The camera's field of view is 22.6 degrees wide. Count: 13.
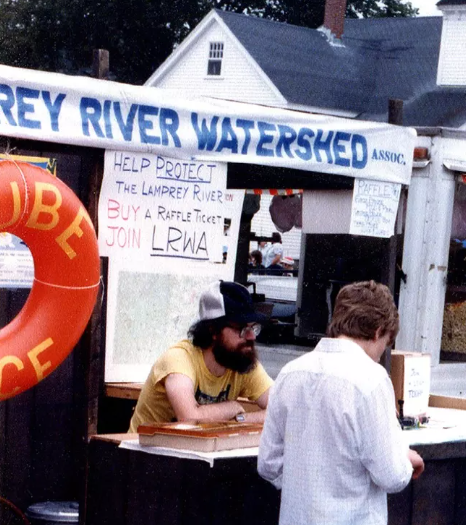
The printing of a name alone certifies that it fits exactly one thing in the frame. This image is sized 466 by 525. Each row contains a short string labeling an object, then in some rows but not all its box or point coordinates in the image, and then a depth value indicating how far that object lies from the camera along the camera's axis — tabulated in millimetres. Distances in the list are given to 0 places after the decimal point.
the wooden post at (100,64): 5656
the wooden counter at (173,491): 4324
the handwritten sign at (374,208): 7078
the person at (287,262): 27720
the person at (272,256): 26438
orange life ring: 4883
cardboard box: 5656
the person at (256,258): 24953
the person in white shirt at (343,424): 3582
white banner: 5180
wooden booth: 4461
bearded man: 5043
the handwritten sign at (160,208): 5664
